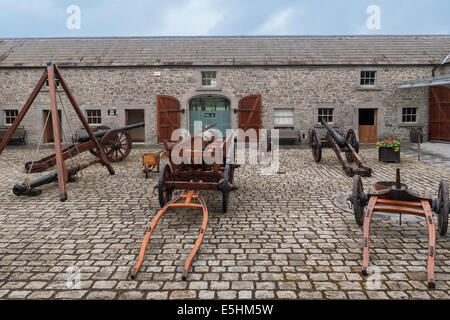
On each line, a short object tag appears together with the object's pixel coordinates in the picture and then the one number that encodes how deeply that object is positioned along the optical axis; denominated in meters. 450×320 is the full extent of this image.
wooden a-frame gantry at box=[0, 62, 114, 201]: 6.51
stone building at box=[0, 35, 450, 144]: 16.64
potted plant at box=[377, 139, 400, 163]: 10.92
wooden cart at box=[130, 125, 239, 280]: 5.69
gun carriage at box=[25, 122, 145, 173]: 9.35
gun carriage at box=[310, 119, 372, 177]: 9.88
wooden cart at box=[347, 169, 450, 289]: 4.21
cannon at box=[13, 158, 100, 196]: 6.95
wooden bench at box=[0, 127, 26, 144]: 16.75
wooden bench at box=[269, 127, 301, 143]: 16.38
